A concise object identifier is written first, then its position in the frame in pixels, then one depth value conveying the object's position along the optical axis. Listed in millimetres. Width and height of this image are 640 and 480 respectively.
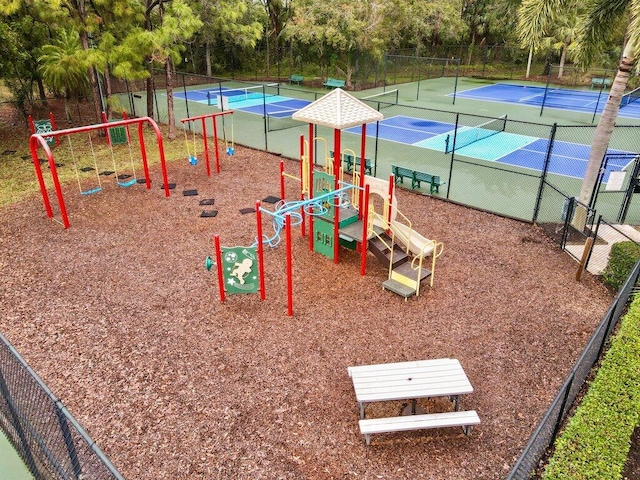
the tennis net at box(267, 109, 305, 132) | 21383
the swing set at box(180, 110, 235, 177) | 14406
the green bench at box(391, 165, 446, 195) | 13383
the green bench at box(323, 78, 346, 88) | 31586
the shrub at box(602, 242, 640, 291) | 8766
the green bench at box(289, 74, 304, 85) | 34188
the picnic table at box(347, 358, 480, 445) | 5734
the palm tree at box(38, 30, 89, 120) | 16695
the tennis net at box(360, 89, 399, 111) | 26691
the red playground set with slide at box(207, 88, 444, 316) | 8375
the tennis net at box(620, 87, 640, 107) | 28672
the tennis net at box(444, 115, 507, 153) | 19047
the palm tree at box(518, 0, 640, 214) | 10141
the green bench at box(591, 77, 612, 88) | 32803
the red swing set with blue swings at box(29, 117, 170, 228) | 11234
